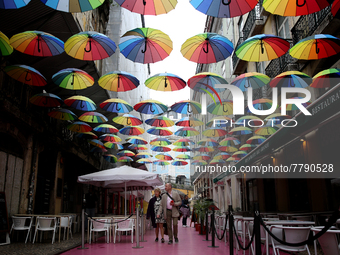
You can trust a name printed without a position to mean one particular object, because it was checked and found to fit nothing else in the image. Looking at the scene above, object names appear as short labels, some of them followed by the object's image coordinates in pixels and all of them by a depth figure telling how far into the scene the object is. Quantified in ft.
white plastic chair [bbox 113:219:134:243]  33.96
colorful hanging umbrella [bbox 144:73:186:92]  35.29
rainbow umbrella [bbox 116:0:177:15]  21.04
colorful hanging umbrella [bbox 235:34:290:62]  28.37
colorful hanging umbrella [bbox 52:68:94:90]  32.83
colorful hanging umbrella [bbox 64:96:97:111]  37.01
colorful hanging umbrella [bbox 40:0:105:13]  20.72
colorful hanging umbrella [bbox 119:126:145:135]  55.42
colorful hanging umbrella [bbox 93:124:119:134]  49.29
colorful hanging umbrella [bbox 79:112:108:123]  42.80
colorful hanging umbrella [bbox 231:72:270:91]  34.55
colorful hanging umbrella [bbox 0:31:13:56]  24.40
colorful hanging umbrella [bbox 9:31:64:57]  25.70
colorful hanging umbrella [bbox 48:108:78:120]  39.70
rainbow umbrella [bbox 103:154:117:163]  71.52
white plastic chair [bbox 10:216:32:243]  32.04
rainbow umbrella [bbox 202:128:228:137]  53.57
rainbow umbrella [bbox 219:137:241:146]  56.90
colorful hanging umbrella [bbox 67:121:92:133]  45.27
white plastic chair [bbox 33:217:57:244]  32.14
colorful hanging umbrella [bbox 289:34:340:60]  27.96
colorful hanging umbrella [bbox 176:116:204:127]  49.65
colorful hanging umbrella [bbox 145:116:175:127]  47.91
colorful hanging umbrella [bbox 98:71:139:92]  33.96
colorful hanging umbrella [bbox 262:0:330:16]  21.57
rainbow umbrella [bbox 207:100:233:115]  43.27
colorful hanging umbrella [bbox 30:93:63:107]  34.68
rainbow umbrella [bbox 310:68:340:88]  28.63
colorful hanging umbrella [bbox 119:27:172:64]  26.99
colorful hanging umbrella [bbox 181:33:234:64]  28.50
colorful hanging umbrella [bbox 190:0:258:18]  20.70
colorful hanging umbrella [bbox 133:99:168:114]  41.55
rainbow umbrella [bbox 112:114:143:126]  48.26
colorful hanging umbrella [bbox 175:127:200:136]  54.29
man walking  32.33
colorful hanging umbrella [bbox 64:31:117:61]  26.94
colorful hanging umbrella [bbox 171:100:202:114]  43.31
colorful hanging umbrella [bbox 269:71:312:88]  32.85
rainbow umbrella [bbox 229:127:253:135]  50.33
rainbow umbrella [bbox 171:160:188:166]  78.52
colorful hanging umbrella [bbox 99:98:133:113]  40.41
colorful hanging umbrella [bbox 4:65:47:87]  29.07
